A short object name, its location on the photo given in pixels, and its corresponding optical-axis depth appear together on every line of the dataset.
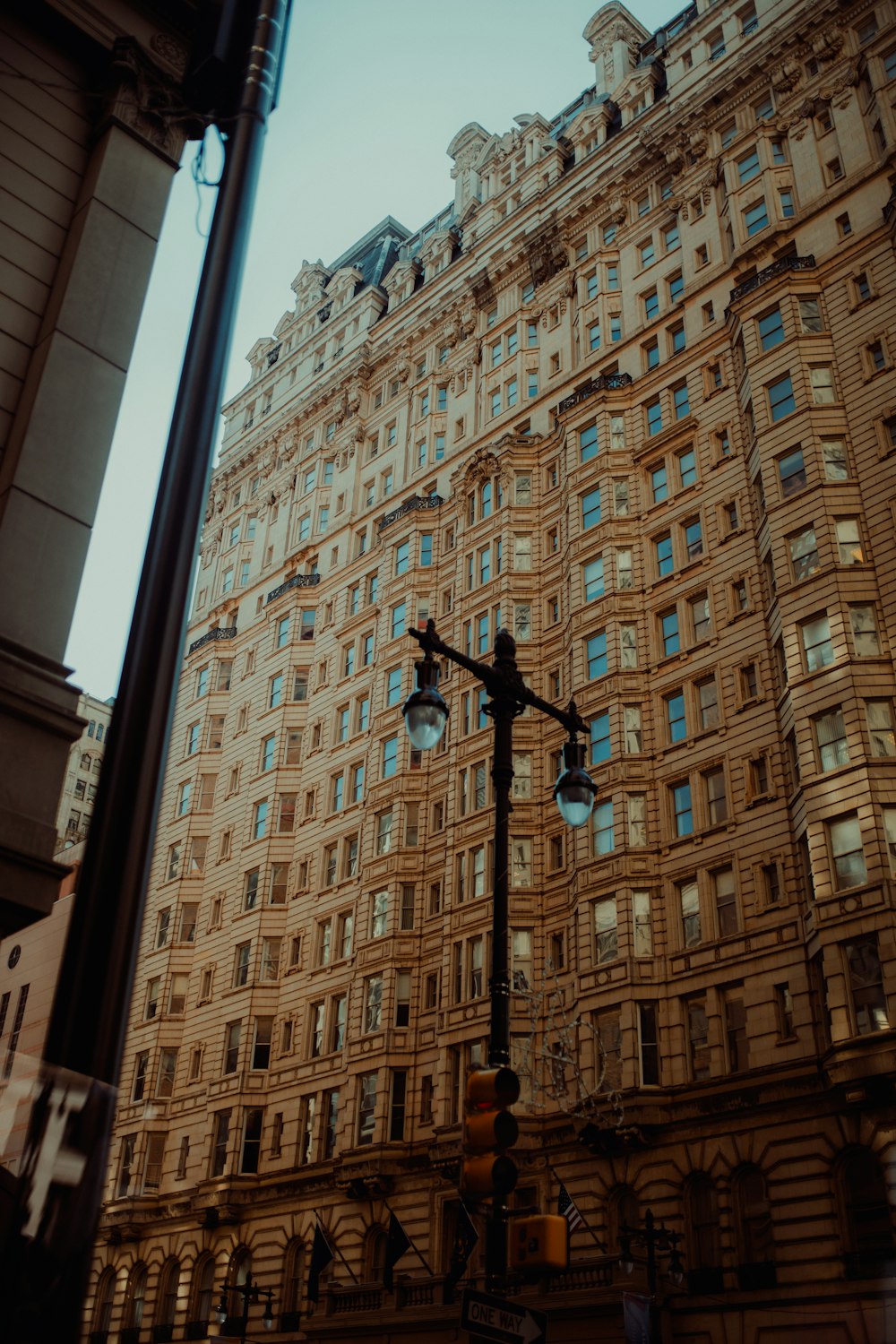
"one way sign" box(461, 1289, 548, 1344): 9.48
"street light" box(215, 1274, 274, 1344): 38.31
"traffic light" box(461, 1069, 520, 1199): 8.74
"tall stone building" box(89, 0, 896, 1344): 29.52
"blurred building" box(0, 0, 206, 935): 8.38
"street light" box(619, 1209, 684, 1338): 27.66
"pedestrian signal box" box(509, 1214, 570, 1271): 8.90
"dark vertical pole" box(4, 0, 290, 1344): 3.86
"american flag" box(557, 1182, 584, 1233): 28.65
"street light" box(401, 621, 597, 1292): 10.85
